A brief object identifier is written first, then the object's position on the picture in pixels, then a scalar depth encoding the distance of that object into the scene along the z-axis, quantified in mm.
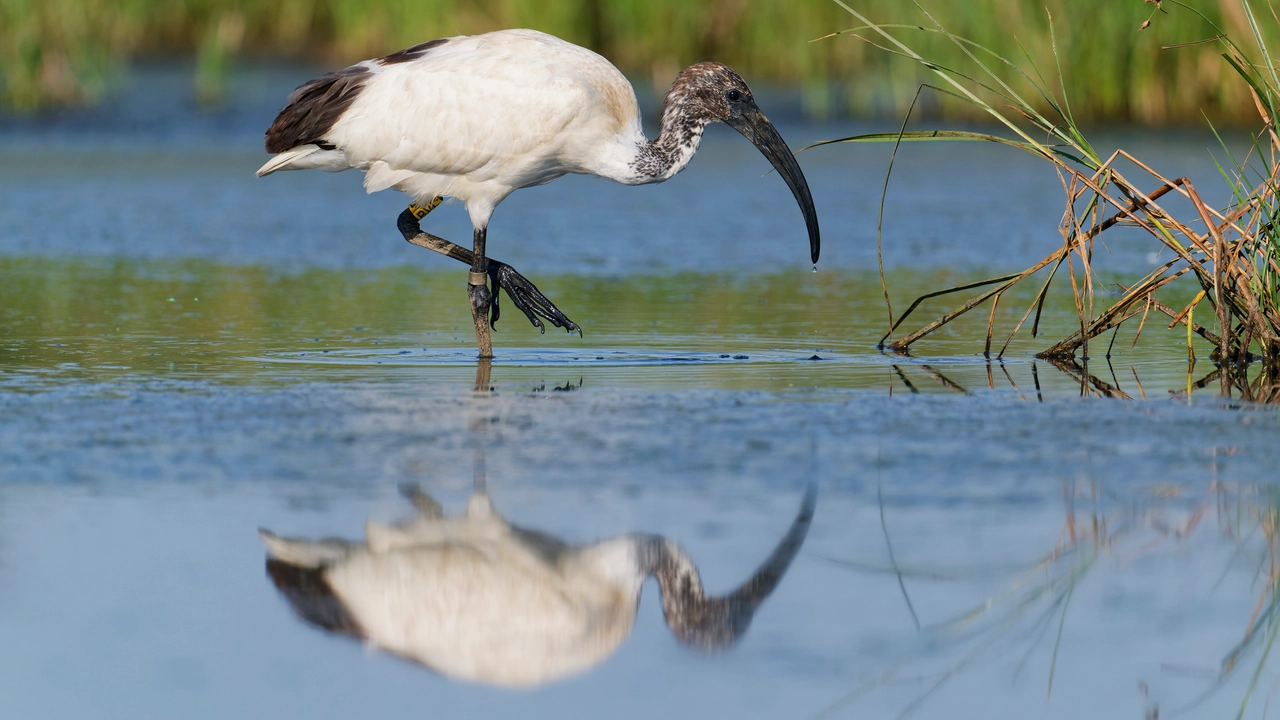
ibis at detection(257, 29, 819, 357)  14141
